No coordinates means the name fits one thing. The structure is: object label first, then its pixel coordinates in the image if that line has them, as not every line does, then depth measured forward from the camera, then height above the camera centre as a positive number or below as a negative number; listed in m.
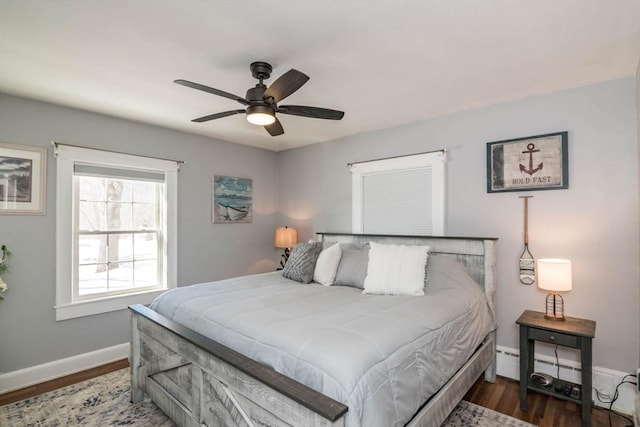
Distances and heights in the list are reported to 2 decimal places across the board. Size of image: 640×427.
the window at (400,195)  3.34 +0.24
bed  1.32 -0.71
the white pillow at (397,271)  2.55 -0.46
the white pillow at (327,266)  3.00 -0.48
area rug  2.19 -1.43
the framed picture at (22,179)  2.70 +0.32
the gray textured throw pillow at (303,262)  3.04 -0.46
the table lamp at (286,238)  4.50 -0.31
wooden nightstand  2.15 -0.91
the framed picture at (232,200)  4.21 +0.22
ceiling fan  1.91 +0.77
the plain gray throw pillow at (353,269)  2.87 -0.49
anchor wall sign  2.66 +0.47
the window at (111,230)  3.02 -0.15
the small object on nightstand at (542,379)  2.42 -1.26
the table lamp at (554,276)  2.36 -0.45
